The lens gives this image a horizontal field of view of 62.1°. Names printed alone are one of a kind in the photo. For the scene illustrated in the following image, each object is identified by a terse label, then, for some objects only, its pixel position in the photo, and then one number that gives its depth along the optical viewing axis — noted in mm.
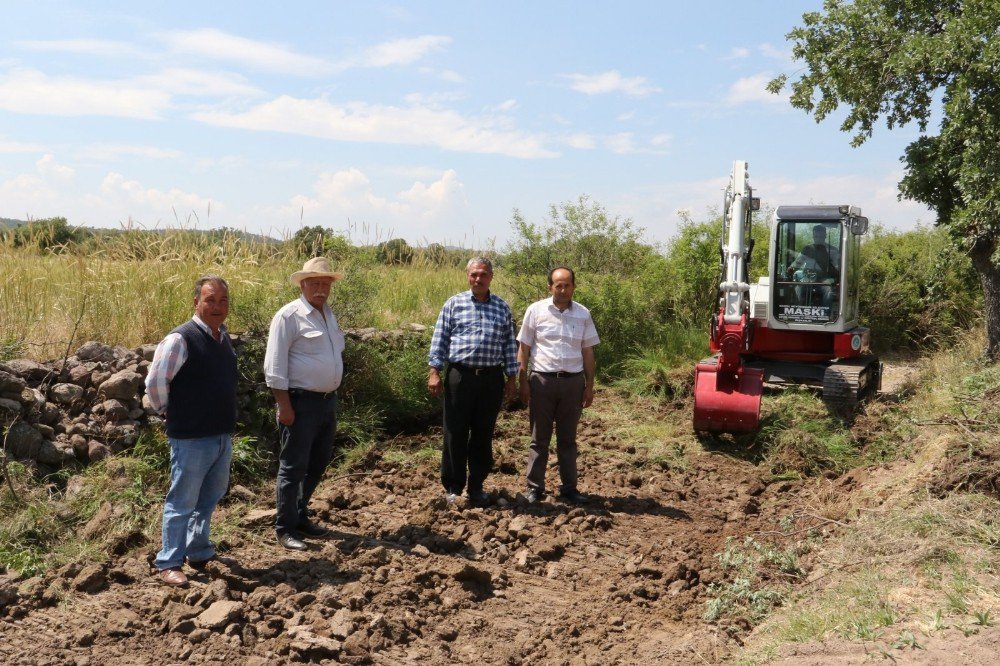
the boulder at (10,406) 5705
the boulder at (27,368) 6109
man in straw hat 5074
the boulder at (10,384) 5770
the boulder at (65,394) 6176
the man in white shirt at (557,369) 6184
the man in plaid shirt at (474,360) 6016
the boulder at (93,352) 6652
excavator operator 10484
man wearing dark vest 4492
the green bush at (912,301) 15625
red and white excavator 9617
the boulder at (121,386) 6312
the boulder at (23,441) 5672
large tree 10562
